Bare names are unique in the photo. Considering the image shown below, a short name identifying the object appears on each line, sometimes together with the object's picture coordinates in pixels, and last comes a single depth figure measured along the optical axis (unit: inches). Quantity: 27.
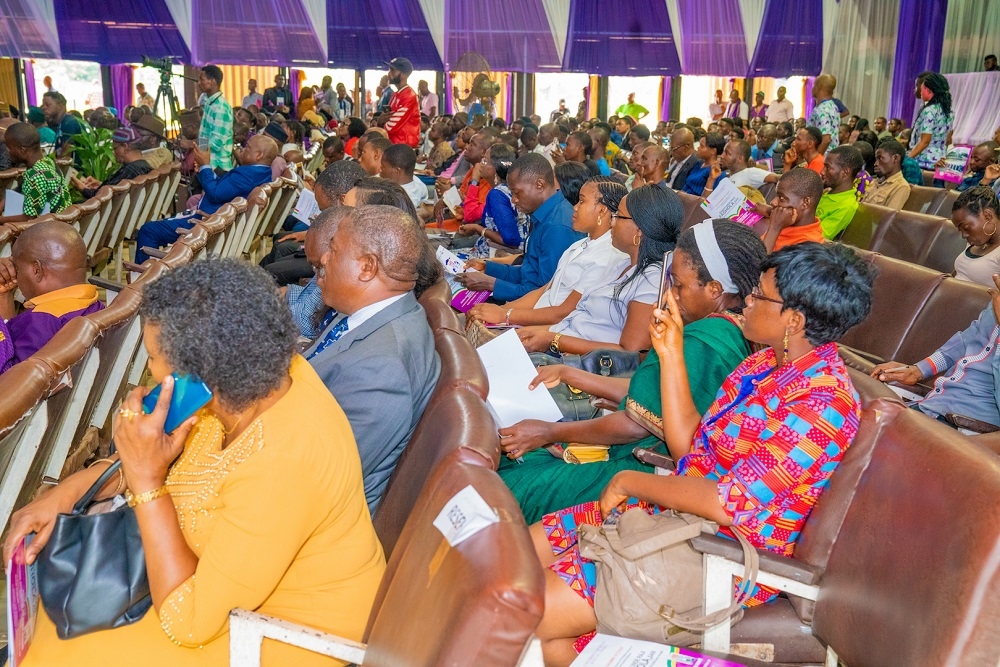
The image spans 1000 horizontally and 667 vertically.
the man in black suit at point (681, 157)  301.9
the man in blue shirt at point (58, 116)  406.7
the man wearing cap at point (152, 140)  348.9
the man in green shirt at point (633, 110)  704.4
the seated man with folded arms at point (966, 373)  115.0
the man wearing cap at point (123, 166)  288.5
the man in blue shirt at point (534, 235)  175.6
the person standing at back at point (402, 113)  344.5
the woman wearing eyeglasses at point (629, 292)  124.4
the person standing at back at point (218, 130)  303.3
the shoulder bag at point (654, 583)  68.4
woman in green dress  92.1
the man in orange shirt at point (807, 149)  271.9
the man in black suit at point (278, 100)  627.8
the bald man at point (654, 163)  258.8
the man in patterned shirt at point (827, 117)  322.7
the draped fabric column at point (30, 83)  746.9
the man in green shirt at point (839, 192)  215.5
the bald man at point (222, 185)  248.5
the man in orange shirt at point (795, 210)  182.4
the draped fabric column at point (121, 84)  770.2
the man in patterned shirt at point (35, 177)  229.9
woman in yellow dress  55.6
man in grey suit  76.9
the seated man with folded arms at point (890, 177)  245.0
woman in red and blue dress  69.9
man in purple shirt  121.3
